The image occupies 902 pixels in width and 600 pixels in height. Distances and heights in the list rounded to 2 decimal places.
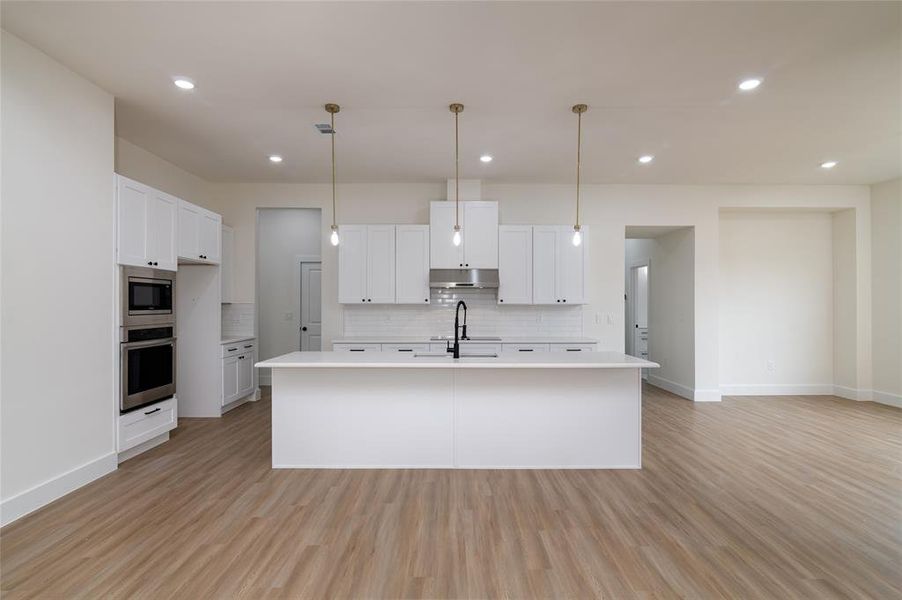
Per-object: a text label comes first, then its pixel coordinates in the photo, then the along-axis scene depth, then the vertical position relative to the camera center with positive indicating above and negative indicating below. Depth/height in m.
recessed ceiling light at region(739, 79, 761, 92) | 3.09 +1.64
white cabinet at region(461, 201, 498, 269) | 5.43 +0.88
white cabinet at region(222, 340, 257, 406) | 5.11 -0.87
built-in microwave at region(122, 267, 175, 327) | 3.49 +0.06
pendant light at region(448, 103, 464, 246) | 3.45 +1.62
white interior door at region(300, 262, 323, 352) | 6.95 -0.10
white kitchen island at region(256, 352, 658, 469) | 3.40 -0.95
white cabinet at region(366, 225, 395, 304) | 5.48 +0.51
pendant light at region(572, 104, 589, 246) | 3.47 +1.63
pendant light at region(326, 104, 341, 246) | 3.46 +1.63
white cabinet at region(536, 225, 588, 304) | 5.51 +0.47
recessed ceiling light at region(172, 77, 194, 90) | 3.07 +1.65
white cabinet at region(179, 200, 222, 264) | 4.34 +0.77
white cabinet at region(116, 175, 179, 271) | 3.44 +0.70
